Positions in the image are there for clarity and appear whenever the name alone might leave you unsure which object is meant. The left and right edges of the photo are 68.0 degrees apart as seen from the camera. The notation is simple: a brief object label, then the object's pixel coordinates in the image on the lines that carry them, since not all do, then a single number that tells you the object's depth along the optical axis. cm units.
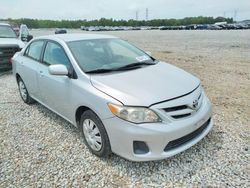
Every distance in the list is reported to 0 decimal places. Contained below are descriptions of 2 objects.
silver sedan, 207
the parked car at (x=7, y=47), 658
